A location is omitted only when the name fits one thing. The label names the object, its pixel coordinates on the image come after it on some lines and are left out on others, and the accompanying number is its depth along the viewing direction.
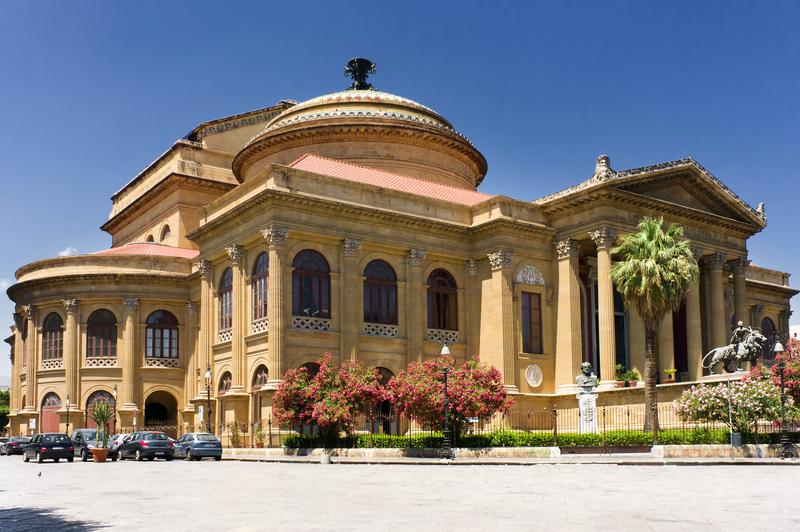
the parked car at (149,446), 37.84
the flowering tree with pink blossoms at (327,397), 35.34
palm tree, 36.19
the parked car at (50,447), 37.44
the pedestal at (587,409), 41.41
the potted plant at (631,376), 43.38
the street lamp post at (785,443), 29.05
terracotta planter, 37.91
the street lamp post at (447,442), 31.97
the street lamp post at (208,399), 41.68
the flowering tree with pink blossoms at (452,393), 34.16
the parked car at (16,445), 49.00
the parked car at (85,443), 40.31
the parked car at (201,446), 36.94
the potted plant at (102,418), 39.79
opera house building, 41.62
